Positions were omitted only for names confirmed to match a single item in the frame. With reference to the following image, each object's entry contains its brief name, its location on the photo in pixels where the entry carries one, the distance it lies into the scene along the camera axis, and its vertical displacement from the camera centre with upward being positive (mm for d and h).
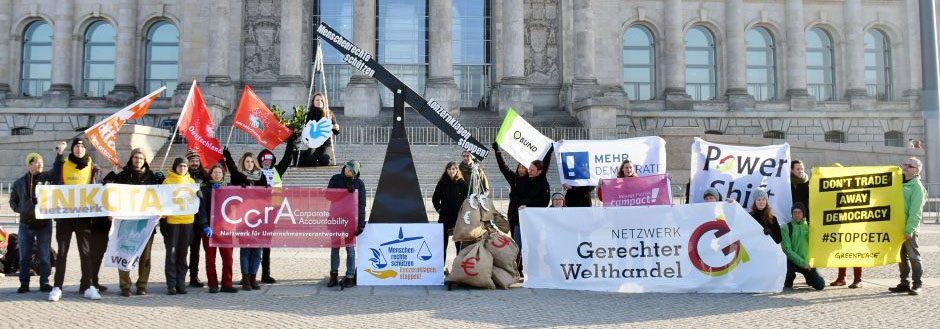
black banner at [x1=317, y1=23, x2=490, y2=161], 10711 +1558
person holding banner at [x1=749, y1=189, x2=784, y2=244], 9828 -291
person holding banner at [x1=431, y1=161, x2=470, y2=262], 10547 -8
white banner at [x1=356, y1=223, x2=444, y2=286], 10219 -883
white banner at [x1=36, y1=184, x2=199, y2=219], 9047 -82
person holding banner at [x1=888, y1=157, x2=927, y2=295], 9344 -364
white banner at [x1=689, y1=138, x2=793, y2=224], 10727 +387
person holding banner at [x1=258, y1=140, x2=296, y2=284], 10445 +333
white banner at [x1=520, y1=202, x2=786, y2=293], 9625 -779
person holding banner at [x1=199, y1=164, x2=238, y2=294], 9516 -772
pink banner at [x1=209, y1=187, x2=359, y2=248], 9953 -300
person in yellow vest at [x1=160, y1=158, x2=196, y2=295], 9328 -620
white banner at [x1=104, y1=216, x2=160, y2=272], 9256 -603
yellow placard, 9625 -318
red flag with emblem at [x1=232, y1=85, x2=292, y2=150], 13242 +1345
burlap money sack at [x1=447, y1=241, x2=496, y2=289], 9680 -1011
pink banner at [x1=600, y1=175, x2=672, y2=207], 10953 +59
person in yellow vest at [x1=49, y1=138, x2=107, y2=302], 8906 -457
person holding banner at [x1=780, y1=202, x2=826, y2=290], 9773 -725
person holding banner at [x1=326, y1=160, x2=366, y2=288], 10047 +3
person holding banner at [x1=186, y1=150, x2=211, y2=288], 9953 -560
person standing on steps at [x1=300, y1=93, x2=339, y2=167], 12148 +739
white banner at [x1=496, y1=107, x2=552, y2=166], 11664 +915
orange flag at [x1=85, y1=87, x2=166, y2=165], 11461 +997
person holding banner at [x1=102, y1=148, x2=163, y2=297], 9212 +201
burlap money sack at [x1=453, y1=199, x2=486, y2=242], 10062 -437
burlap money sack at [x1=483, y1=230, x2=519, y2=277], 9906 -785
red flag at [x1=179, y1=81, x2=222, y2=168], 11891 +1093
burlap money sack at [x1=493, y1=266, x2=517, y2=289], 9805 -1169
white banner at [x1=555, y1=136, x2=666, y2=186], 11906 +655
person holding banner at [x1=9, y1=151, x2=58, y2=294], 9359 -392
